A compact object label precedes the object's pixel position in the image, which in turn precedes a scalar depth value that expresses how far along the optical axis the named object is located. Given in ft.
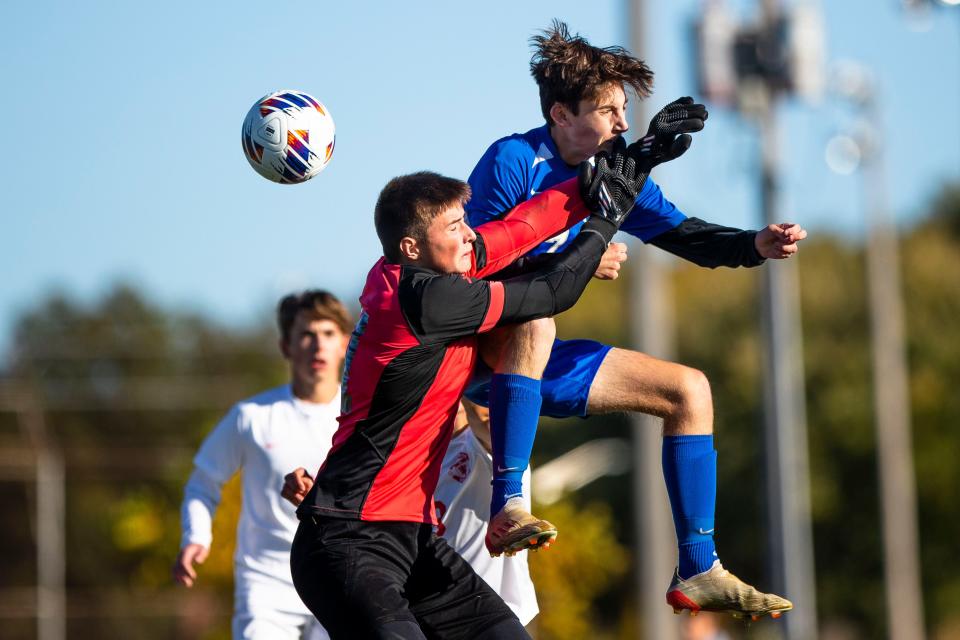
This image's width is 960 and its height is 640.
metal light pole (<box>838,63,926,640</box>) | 165.27
